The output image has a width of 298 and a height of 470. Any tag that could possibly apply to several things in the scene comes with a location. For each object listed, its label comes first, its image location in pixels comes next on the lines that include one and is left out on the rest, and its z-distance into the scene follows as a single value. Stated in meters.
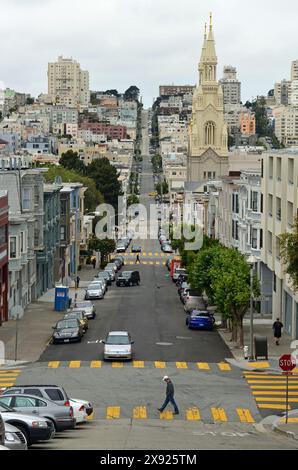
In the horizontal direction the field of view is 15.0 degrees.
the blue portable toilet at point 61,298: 67.12
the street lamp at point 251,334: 46.97
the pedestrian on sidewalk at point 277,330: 51.59
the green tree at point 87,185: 146.88
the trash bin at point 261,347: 47.25
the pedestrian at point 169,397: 34.58
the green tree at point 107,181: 180.00
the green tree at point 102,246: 114.56
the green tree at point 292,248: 37.81
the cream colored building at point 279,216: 54.66
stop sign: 34.06
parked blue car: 58.53
